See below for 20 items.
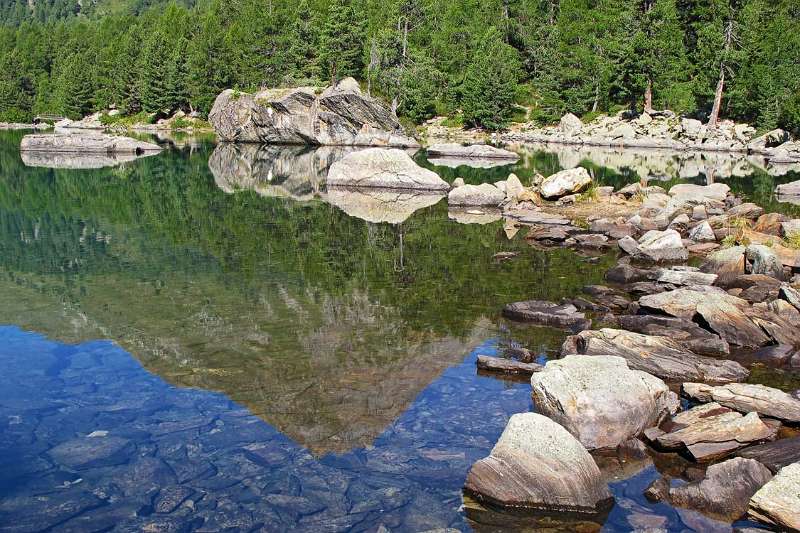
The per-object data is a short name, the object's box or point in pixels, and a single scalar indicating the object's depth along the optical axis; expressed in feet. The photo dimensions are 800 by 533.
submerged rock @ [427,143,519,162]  213.93
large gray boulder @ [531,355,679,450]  35.65
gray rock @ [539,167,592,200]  117.60
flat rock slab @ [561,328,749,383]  44.24
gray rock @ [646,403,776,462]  34.76
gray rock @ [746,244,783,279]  66.28
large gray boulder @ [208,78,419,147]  256.32
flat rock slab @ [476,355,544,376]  45.39
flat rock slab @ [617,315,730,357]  48.62
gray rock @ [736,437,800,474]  32.76
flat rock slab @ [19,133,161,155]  230.07
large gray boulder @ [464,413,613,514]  30.17
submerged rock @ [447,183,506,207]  119.65
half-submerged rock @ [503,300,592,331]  54.60
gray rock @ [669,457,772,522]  29.89
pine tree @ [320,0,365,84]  299.58
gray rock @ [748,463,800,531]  27.81
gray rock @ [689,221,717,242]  86.02
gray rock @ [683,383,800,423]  37.65
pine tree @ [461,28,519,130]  308.81
